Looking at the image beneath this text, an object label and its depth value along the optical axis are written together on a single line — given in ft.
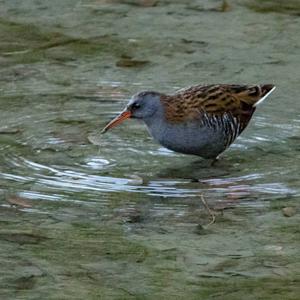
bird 50.16
